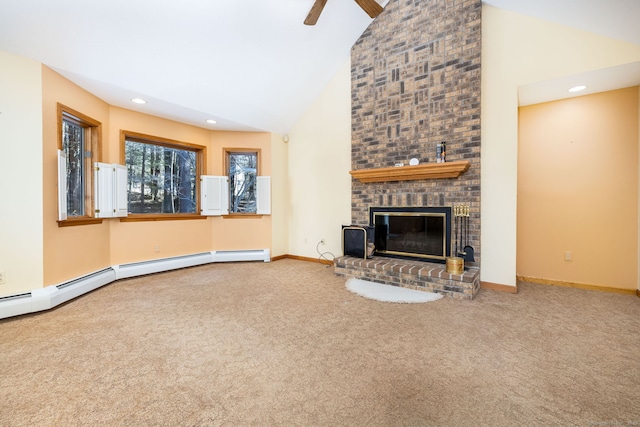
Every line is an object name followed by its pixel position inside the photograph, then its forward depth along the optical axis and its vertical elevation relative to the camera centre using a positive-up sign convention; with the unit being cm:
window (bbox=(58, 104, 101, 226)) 329 +68
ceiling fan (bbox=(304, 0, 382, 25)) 302 +228
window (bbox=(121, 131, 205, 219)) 426 +61
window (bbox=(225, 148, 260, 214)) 522 +59
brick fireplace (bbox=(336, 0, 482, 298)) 342 +138
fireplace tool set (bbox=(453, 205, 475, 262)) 341 -28
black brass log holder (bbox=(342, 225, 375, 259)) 403 -45
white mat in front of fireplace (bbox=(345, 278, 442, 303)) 302 -97
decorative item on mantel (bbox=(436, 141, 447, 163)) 353 +74
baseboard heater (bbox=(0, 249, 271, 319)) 259 -83
